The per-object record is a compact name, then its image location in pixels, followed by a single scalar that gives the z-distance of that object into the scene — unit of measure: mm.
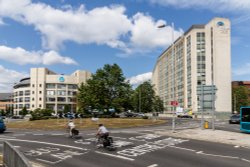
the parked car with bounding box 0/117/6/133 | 18705
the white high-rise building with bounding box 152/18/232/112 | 59051
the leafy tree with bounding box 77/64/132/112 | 38774
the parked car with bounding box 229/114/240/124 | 28637
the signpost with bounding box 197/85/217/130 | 19690
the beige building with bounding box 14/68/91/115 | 83688
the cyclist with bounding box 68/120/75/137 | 14592
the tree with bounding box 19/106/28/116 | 74796
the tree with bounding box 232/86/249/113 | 66306
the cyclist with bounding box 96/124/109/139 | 11276
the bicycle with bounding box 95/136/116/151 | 11048
